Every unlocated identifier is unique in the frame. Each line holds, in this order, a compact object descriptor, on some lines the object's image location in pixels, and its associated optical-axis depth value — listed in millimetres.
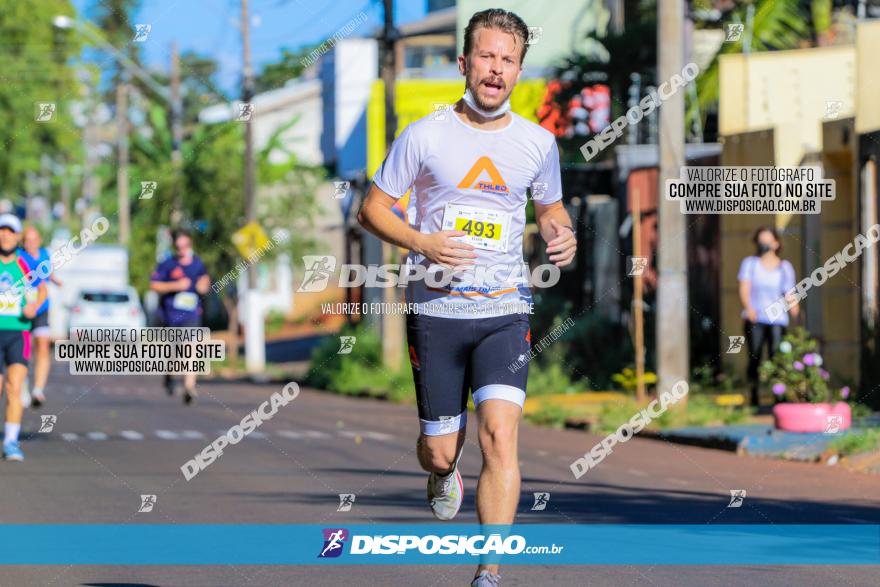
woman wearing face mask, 18688
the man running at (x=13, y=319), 14234
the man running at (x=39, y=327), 16953
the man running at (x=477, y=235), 7000
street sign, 33188
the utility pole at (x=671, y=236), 18828
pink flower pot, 16141
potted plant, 16219
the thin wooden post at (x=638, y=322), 20016
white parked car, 43656
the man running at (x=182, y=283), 19812
